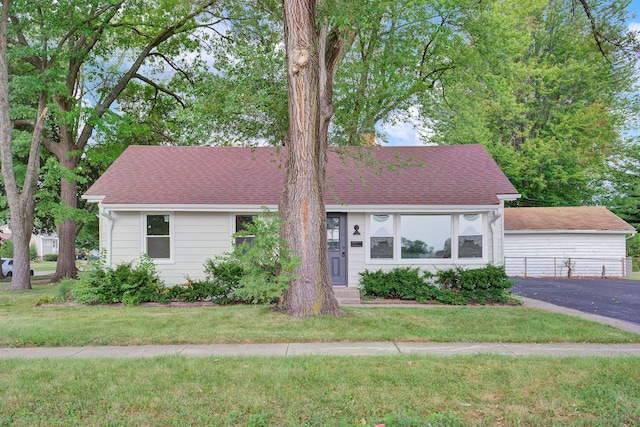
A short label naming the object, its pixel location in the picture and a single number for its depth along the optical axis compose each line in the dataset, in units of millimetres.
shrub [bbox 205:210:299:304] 8781
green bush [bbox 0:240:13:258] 39931
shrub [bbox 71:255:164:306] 10977
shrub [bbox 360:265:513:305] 11438
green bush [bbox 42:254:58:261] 56681
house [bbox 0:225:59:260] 61800
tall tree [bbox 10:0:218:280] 17203
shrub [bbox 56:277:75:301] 11605
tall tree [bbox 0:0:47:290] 15805
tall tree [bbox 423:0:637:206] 25672
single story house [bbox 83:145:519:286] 12820
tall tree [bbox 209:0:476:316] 8734
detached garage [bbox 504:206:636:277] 21109
